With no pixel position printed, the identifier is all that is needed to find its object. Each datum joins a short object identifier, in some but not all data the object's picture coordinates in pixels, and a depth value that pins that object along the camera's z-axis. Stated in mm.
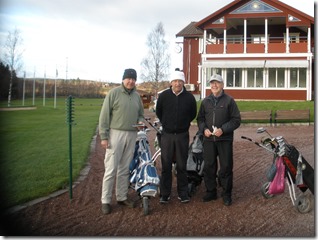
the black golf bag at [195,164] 5895
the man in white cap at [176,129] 5434
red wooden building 25234
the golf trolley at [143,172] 5098
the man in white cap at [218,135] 5422
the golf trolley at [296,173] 5098
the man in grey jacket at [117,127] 5160
